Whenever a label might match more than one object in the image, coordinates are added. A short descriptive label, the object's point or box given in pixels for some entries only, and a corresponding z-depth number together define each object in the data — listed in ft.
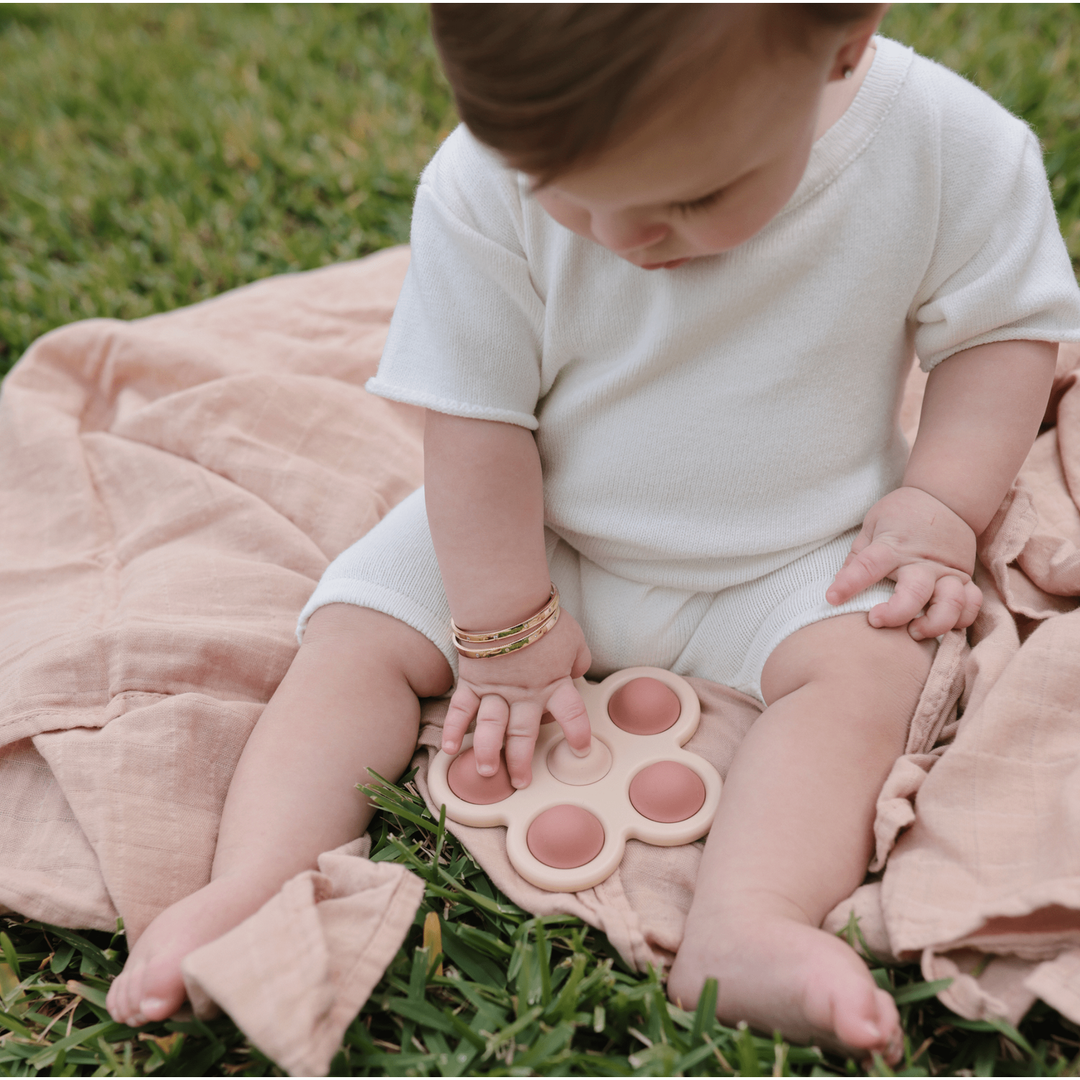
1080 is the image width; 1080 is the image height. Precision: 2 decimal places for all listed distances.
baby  2.82
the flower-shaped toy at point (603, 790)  3.17
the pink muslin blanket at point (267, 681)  2.68
